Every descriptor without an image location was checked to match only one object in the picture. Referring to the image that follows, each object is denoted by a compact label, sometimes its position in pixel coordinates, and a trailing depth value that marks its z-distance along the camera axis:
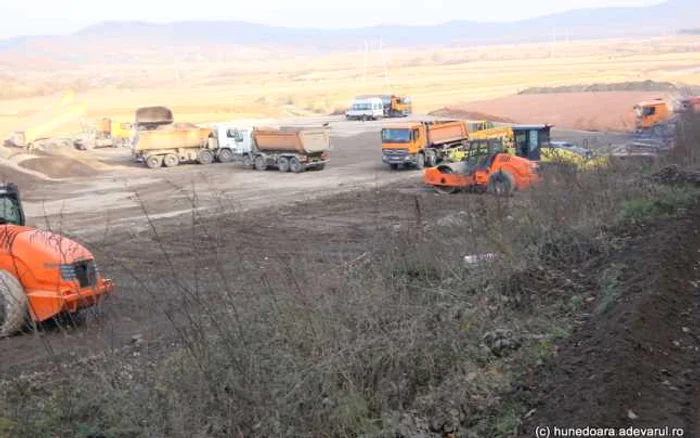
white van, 70.19
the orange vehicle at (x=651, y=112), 41.05
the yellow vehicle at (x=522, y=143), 26.03
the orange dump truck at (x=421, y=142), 35.81
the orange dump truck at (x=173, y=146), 42.19
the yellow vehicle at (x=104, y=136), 52.44
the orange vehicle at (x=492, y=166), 23.41
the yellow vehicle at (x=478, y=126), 38.37
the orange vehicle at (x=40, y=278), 11.11
